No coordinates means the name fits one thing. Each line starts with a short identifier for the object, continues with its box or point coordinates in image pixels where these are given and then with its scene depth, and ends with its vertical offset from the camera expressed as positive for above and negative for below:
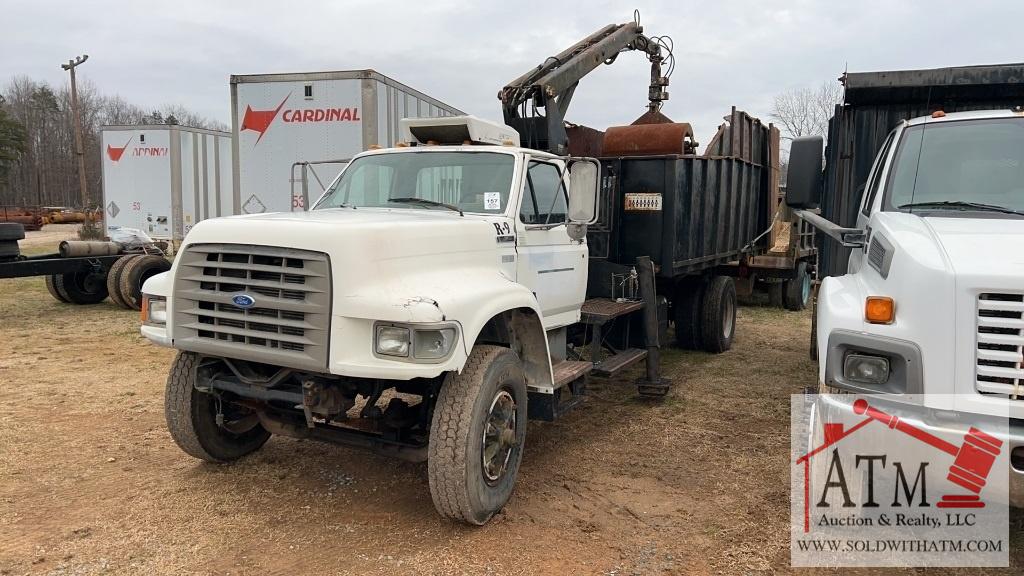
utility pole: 31.89 +4.16
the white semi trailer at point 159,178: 17.08 +1.01
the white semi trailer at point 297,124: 10.47 +1.46
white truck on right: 2.94 -0.32
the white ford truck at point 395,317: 3.50 -0.50
